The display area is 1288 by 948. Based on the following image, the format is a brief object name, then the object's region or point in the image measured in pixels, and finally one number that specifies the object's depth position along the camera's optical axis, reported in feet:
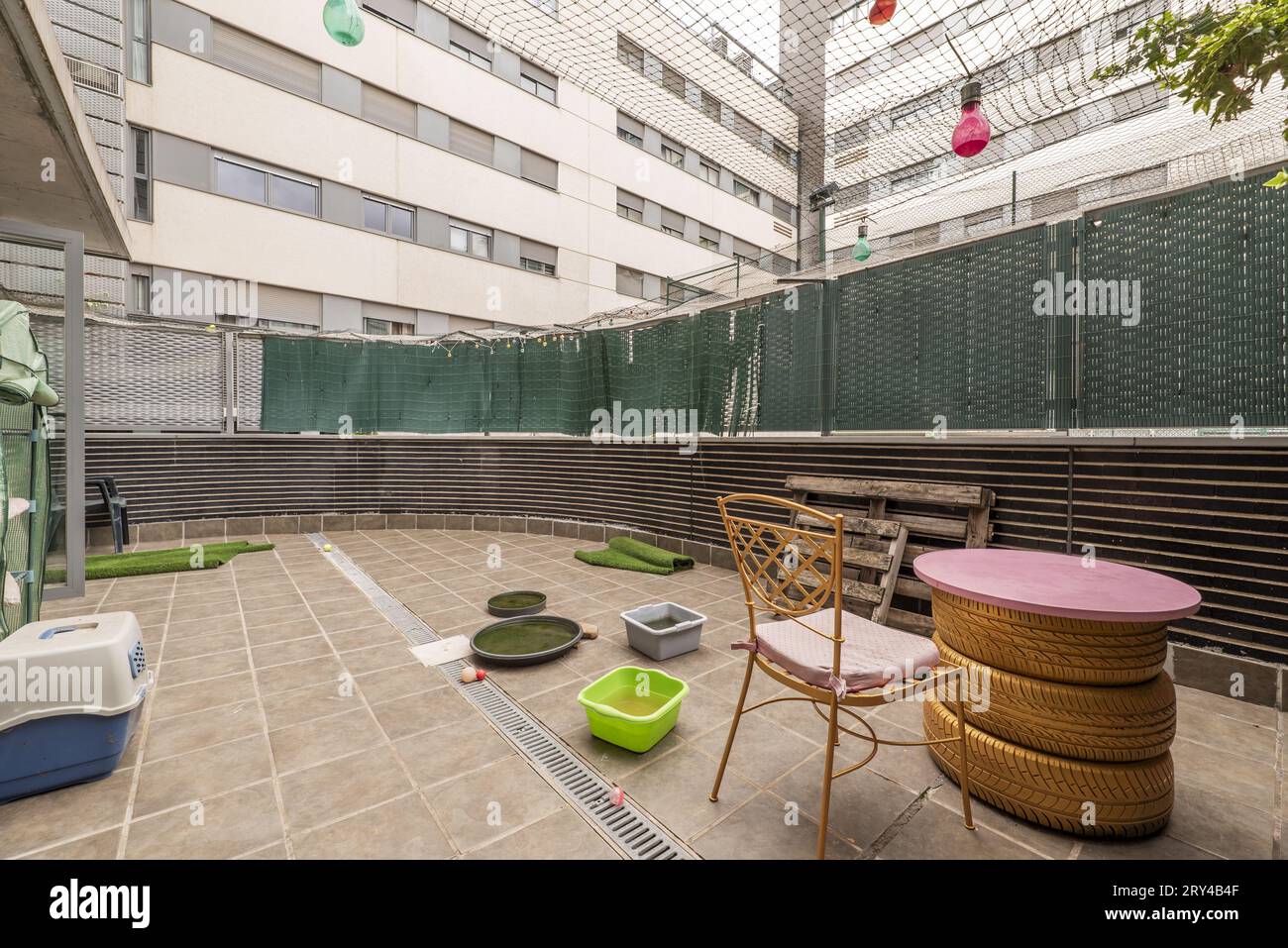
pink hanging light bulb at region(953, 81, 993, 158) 13.60
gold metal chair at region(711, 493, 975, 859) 5.27
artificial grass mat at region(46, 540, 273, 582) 16.39
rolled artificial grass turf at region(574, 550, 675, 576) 17.89
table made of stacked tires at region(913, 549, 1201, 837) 5.75
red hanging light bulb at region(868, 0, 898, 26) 10.62
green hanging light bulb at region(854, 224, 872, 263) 14.83
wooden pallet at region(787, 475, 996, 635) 11.83
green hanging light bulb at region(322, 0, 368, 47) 14.01
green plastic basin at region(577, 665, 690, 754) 7.35
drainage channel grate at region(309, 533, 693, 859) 5.73
